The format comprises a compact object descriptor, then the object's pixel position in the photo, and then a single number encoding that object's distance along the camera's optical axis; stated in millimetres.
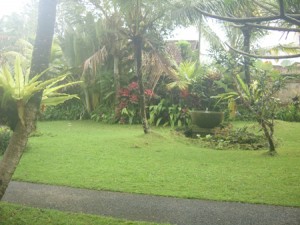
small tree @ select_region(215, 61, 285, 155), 7734
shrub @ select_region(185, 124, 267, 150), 9156
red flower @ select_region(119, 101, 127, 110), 14389
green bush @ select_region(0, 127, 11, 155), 7512
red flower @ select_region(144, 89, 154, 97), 14094
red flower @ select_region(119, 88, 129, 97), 14469
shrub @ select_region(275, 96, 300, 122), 14211
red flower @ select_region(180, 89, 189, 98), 14123
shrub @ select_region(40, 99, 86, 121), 16202
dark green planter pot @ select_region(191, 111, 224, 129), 11203
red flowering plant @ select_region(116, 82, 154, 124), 14172
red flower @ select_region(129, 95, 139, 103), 14273
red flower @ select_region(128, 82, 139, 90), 14453
